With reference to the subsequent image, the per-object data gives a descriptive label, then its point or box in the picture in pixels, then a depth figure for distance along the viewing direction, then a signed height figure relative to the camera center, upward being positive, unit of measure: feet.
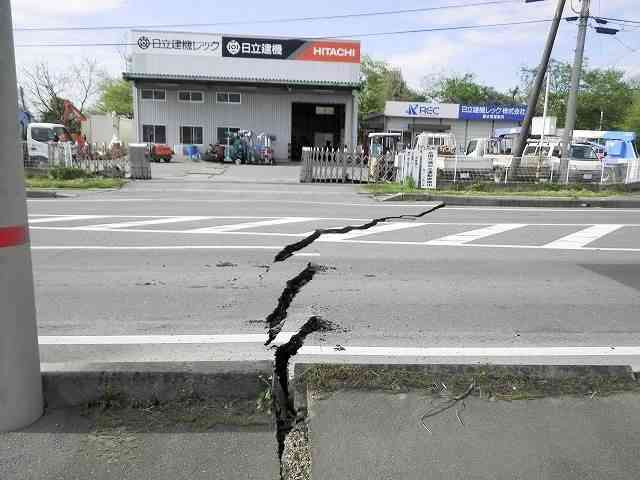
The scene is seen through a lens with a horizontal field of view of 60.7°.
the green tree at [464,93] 248.11 +26.97
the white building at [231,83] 124.88 +14.67
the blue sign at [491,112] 166.91 +11.87
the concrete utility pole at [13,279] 8.72 -2.22
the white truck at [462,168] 64.28 -1.97
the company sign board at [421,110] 164.42 +12.24
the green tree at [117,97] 227.61 +20.58
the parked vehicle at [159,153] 116.98 -1.27
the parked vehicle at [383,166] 70.90 -2.05
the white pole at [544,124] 100.26 +5.25
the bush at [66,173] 66.54 -3.31
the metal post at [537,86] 64.49 +7.96
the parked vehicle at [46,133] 87.51 +1.99
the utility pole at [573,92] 64.13 +6.99
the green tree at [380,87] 240.12 +28.95
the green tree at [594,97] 208.64 +21.06
